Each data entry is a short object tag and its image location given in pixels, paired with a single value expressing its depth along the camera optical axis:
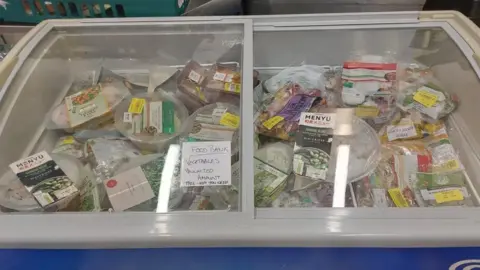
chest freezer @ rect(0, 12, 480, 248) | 0.92
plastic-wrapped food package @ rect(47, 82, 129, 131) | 1.32
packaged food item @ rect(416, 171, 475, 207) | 1.09
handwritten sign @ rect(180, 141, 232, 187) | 1.04
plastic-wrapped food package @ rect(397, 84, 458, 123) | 1.31
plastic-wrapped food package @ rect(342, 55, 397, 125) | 1.32
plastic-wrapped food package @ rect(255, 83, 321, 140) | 1.26
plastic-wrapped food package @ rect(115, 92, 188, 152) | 1.24
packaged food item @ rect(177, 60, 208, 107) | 1.37
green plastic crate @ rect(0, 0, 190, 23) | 1.47
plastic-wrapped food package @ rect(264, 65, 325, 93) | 1.41
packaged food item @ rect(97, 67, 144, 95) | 1.43
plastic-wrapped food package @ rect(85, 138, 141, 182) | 1.19
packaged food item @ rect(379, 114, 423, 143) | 1.27
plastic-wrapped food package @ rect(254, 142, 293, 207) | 1.11
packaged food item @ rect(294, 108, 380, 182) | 1.15
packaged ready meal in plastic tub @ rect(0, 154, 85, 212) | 1.05
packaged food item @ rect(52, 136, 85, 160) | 1.24
